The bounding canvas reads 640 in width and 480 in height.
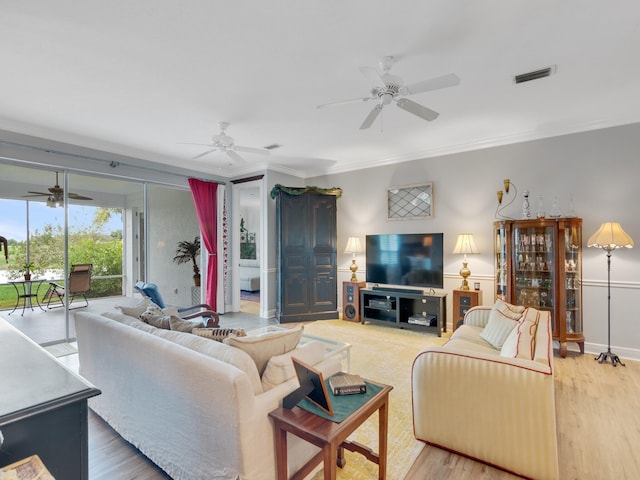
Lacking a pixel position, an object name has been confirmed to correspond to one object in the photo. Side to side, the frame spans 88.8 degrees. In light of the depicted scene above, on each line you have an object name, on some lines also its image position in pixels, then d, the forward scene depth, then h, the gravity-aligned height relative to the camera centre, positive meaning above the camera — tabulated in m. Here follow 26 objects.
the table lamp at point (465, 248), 4.42 -0.11
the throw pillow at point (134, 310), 2.57 -0.53
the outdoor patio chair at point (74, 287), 4.33 -0.55
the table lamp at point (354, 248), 5.48 -0.10
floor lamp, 3.32 -0.04
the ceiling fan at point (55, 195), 4.25 +0.66
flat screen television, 4.83 -0.28
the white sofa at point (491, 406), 1.75 -0.96
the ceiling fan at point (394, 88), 2.28 +1.15
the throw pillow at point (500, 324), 2.72 -0.73
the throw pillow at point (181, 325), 2.15 -0.54
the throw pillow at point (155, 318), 2.23 -0.53
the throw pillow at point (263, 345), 1.75 -0.56
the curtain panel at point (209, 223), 5.71 +0.36
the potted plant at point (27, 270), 4.09 -0.29
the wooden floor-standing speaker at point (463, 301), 4.33 -0.82
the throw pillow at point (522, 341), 1.96 -0.66
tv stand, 4.64 -1.02
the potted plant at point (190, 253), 5.79 -0.17
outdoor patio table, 4.11 -0.57
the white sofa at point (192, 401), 1.49 -0.81
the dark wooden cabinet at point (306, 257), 5.48 -0.24
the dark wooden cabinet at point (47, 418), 0.88 -0.49
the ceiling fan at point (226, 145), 3.77 +1.18
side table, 1.37 -0.85
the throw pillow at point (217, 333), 1.98 -0.55
